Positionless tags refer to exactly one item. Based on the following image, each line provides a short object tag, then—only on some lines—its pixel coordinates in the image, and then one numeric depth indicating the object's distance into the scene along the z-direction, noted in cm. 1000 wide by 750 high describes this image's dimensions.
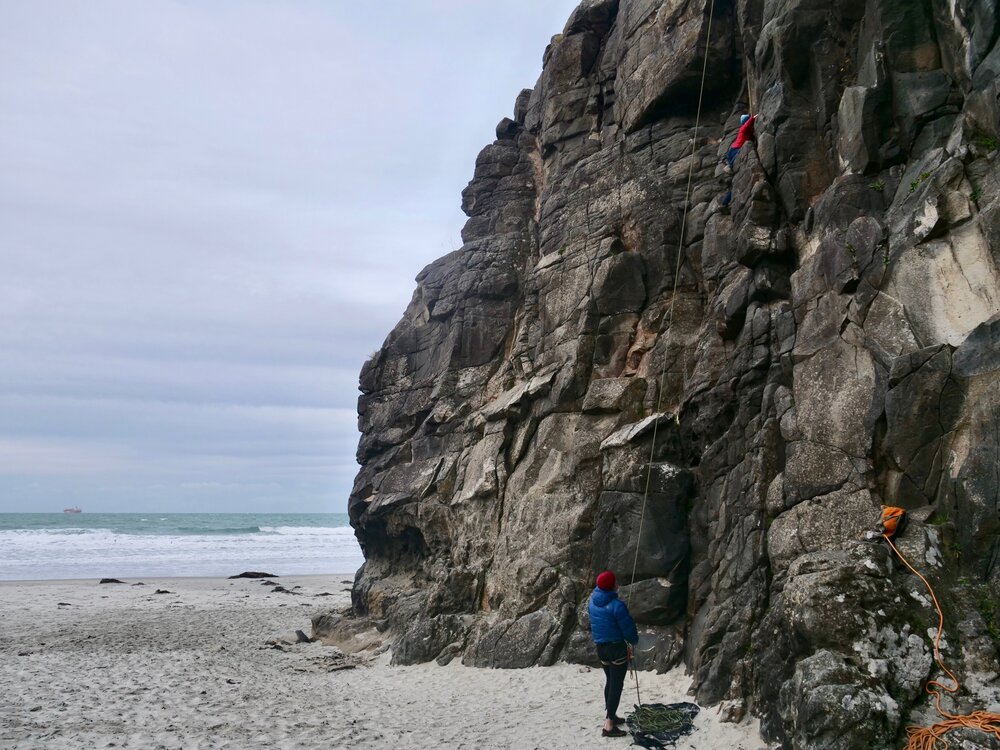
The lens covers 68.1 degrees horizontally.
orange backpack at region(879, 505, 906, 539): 905
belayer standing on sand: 1069
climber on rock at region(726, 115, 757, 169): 1530
